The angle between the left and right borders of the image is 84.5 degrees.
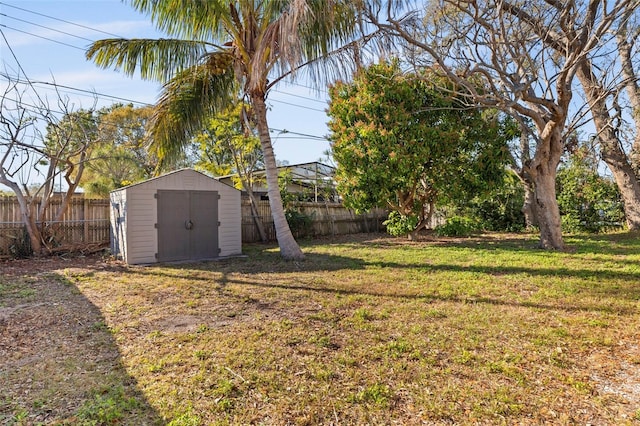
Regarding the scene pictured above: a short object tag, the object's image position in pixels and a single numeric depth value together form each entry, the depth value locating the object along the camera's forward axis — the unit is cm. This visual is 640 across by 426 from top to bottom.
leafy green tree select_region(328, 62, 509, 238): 876
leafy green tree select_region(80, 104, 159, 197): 1276
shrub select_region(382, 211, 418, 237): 1016
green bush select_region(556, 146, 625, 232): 1141
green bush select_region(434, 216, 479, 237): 1089
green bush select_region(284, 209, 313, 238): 1184
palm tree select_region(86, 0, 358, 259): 595
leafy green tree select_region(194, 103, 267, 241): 1121
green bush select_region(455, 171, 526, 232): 1322
